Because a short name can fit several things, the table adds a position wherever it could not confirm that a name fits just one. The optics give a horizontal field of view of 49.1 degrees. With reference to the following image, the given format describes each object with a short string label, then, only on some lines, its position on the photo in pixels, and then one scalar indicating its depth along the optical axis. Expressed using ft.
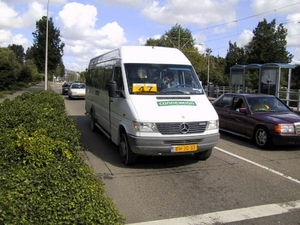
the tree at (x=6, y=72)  110.32
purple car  27.43
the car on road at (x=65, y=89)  118.54
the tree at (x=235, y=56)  196.71
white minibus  20.54
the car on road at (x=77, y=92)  93.56
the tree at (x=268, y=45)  182.50
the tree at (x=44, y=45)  124.77
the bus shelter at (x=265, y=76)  67.41
